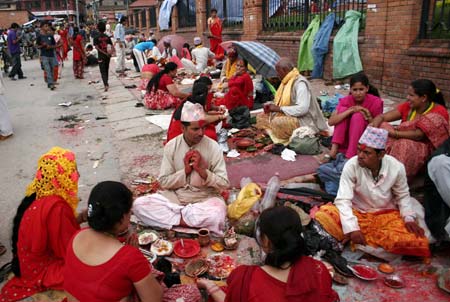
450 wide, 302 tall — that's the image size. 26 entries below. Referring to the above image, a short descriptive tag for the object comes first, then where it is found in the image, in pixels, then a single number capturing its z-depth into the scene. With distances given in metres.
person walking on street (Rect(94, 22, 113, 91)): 11.48
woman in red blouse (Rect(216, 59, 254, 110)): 7.30
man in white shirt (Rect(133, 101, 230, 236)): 3.64
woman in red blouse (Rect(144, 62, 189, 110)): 8.06
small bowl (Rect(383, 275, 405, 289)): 2.90
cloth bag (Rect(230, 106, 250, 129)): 6.91
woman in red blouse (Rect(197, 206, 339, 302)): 1.80
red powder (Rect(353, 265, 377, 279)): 2.99
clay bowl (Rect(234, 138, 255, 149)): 5.98
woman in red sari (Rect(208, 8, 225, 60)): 15.14
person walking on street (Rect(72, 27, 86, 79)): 14.43
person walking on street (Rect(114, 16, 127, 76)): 15.91
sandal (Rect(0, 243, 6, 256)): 3.55
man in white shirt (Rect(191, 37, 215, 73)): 13.59
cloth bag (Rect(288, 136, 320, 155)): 5.50
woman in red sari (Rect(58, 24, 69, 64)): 20.29
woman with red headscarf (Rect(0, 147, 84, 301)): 2.59
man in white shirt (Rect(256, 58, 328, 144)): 5.81
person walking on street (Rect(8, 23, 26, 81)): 14.99
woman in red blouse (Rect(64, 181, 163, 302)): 1.93
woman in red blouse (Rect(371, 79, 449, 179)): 3.90
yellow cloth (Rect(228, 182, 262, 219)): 3.78
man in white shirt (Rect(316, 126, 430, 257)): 3.13
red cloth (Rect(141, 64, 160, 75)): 10.49
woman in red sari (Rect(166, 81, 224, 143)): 4.82
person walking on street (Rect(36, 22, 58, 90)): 12.05
